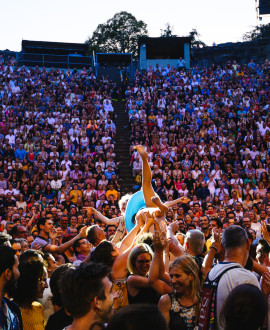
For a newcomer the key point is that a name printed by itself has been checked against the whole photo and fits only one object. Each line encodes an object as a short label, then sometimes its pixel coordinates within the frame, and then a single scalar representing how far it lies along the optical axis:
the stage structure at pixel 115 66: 28.06
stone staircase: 16.53
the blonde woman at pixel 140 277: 3.57
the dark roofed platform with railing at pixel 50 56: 29.61
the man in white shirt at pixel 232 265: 3.22
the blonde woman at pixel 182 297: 3.30
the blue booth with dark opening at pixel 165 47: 30.38
